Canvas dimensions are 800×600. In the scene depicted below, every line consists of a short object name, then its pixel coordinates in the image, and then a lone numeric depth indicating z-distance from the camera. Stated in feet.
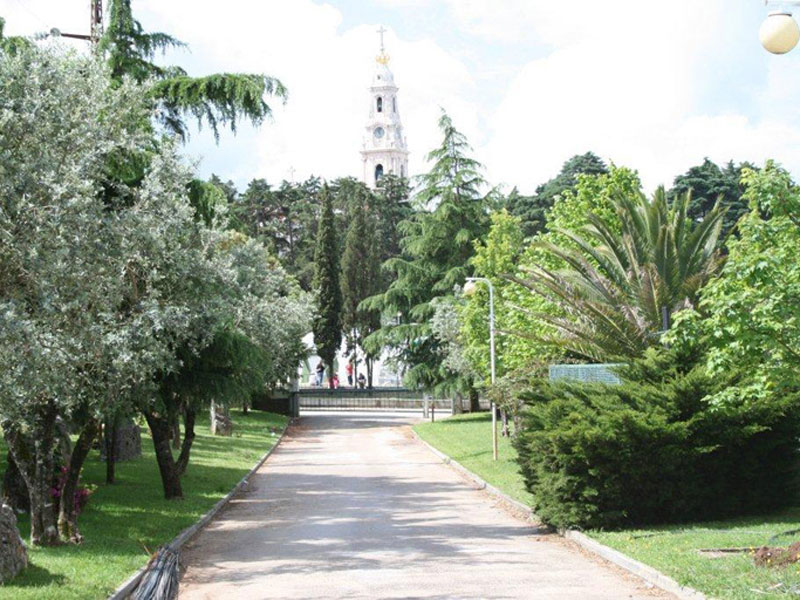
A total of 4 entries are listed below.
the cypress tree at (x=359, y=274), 258.49
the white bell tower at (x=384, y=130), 485.97
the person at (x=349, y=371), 283.18
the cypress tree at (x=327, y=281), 237.86
